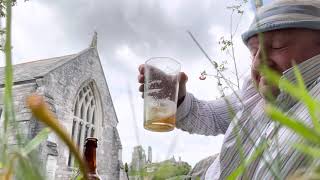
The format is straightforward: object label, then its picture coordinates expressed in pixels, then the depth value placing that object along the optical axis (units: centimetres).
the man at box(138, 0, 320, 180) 122
